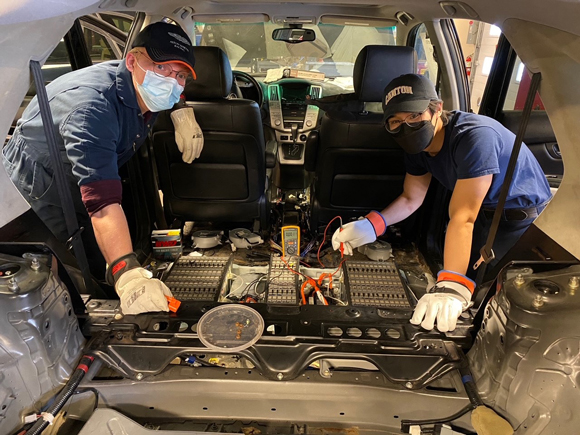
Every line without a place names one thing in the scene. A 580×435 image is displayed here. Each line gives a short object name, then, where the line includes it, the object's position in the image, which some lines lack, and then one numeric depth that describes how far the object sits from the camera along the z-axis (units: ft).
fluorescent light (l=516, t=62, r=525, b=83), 7.88
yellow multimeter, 8.53
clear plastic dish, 4.43
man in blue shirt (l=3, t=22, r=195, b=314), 5.27
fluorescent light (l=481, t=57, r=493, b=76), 21.33
